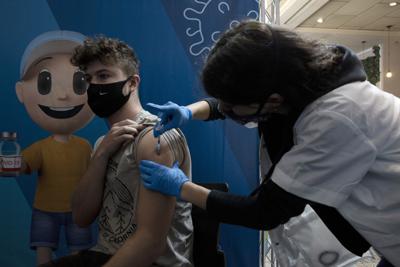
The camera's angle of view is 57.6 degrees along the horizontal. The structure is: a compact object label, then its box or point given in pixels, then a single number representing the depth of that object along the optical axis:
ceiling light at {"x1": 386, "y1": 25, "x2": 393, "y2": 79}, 8.06
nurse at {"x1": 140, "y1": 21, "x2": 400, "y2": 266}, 0.95
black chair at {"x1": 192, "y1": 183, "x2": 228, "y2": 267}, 1.40
